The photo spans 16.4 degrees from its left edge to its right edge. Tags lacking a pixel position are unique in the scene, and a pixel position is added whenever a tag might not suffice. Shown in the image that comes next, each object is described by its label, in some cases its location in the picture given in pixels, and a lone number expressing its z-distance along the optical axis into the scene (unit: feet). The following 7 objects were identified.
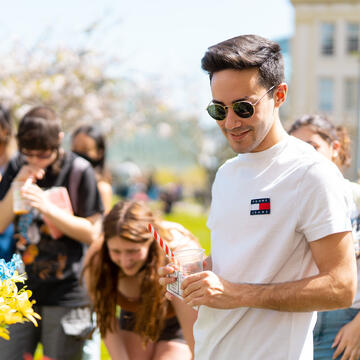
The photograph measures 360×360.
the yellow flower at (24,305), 7.91
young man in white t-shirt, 8.14
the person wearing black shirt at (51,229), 11.28
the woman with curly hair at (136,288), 10.95
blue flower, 8.12
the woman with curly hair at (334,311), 9.73
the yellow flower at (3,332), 7.74
